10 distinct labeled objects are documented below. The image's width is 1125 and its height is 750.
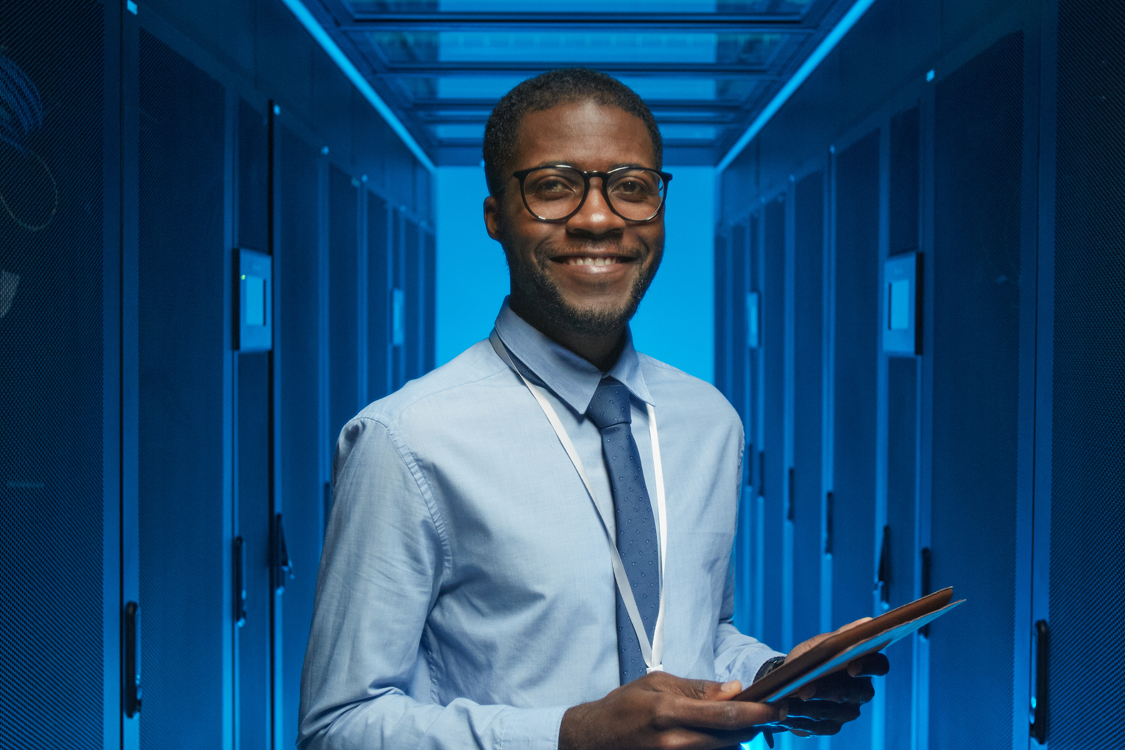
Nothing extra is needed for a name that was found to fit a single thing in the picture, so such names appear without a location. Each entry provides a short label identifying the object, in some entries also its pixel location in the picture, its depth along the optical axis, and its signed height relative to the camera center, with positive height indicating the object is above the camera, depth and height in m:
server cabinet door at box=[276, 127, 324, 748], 2.88 -0.09
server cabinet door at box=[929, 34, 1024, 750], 1.76 -0.03
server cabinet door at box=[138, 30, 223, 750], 1.87 -0.08
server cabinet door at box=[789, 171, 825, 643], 3.35 -0.13
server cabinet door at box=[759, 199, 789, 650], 4.03 -0.24
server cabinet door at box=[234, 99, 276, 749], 2.49 -0.35
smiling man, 0.96 -0.18
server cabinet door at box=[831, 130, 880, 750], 2.70 -0.06
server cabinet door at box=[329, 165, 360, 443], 3.52 +0.30
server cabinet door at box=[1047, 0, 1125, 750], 1.36 -0.02
